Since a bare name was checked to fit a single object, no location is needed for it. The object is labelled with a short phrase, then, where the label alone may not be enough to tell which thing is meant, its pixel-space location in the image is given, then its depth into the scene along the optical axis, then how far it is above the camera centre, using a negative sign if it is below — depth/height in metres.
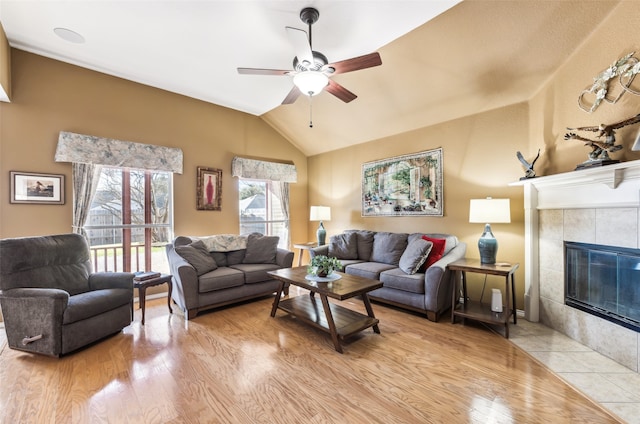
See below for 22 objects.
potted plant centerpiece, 2.95 -0.58
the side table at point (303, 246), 5.05 -0.63
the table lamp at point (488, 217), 2.98 -0.05
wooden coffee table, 2.52 -1.06
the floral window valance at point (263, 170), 4.91 +0.81
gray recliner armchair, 2.33 -0.78
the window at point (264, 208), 5.23 +0.09
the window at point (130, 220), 3.76 -0.11
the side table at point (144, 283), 3.03 -0.80
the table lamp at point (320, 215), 5.13 -0.05
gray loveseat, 3.27 -0.76
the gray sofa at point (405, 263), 3.08 -0.69
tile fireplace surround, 2.14 -0.17
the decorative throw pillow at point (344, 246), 4.41 -0.55
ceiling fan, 2.22 +1.25
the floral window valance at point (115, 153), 3.38 +0.81
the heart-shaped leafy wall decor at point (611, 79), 2.09 +1.07
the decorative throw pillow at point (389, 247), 3.96 -0.52
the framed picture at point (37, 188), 3.14 +0.29
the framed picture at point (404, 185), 4.05 +0.43
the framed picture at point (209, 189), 4.54 +0.39
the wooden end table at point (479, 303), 2.73 -0.96
